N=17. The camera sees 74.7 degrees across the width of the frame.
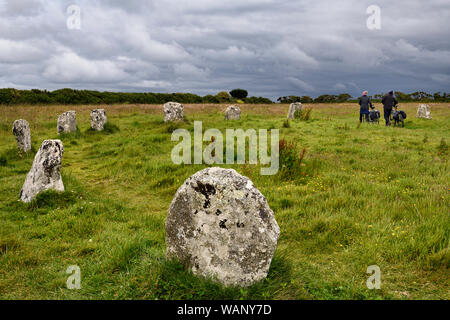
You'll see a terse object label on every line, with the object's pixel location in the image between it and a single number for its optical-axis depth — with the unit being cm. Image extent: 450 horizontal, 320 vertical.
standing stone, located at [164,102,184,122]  2003
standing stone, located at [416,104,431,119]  2445
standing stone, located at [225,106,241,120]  2338
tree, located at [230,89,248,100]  7644
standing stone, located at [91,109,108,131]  1898
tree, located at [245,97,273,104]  6256
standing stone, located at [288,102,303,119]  2364
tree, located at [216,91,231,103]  6526
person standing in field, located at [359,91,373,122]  2125
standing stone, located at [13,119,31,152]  1298
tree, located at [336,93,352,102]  5776
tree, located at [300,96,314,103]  6117
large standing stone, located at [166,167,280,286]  404
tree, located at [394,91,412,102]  5384
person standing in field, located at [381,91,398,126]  2073
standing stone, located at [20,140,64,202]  805
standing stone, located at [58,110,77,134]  1825
